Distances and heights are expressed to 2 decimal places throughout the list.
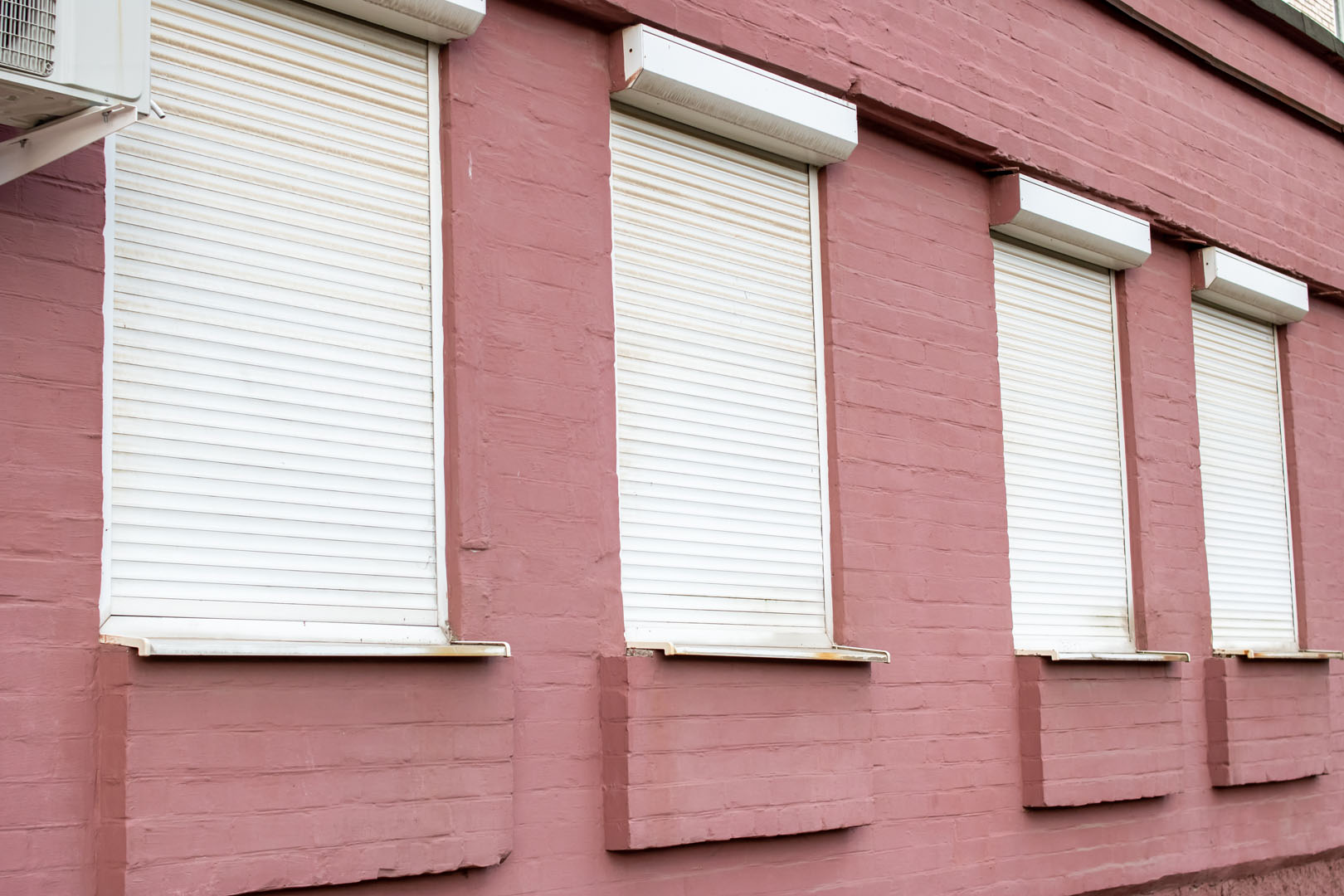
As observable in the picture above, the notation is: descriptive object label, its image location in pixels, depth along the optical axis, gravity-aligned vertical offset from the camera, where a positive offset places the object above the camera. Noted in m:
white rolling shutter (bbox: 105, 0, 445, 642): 4.75 +1.02
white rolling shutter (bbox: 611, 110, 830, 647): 6.19 +1.05
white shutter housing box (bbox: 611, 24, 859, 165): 6.10 +2.17
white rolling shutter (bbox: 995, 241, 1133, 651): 8.04 +1.00
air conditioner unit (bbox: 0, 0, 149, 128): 3.94 +1.50
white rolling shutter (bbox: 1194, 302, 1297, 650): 9.50 +0.98
